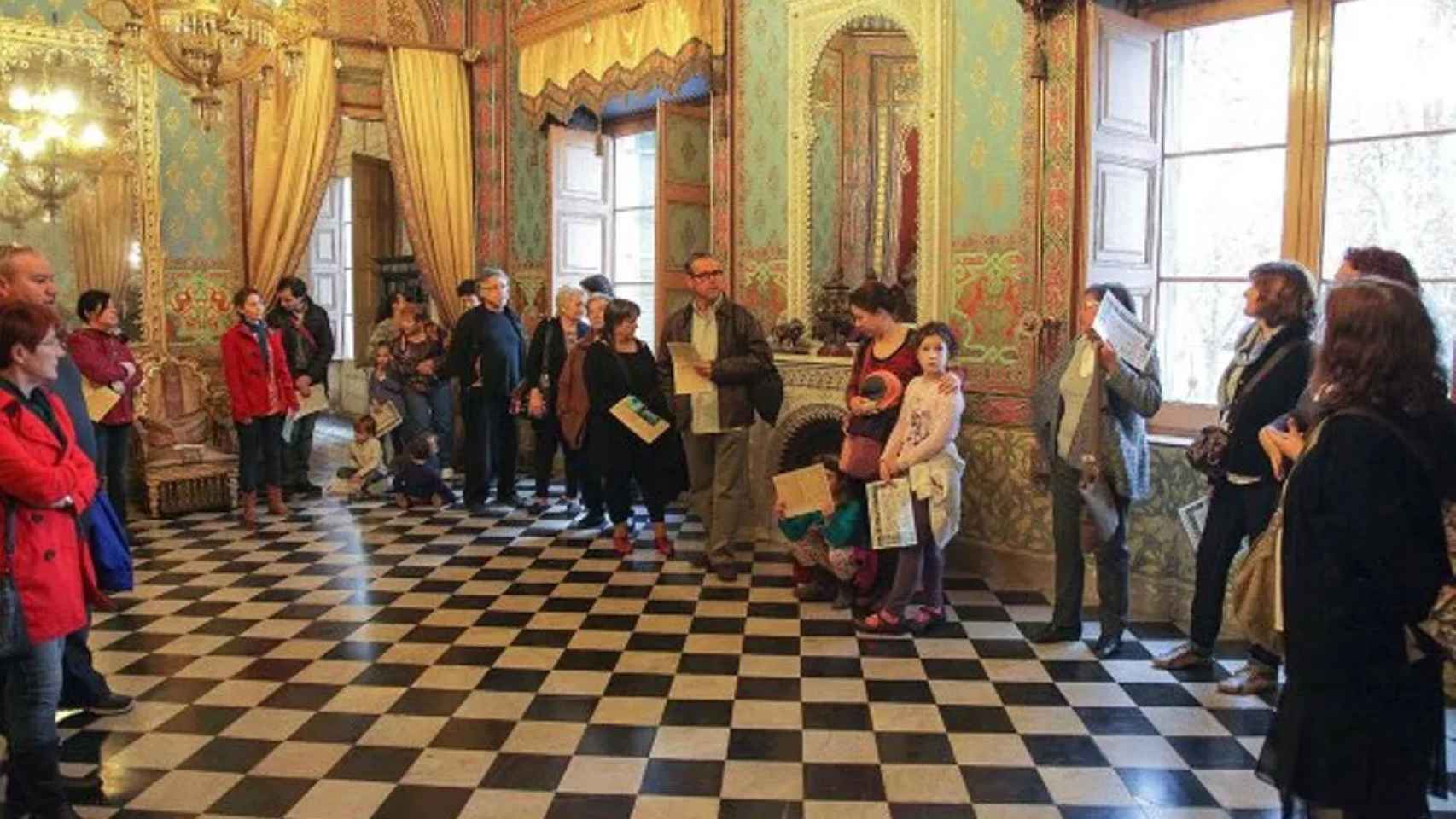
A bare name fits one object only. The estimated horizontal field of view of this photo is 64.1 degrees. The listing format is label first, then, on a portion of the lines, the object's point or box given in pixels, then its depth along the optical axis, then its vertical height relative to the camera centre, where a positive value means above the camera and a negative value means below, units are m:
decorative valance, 7.65 +1.83
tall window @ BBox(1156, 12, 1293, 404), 5.34 +0.60
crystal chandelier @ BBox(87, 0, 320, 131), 4.88 +1.18
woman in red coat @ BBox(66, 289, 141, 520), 6.16 -0.30
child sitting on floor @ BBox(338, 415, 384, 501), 8.39 -1.09
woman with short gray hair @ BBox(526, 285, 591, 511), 7.61 -0.28
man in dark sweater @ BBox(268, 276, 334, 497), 8.32 -0.29
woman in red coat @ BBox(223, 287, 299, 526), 7.41 -0.49
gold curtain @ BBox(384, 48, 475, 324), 9.26 +1.21
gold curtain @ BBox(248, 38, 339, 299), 8.65 +1.09
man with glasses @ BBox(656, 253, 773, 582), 6.00 -0.45
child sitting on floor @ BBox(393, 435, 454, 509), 7.96 -1.17
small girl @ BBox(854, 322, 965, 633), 4.97 -0.64
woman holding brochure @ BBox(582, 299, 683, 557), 6.36 -0.60
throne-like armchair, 7.73 -0.91
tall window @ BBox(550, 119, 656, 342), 9.41 +0.82
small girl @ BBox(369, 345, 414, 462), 8.23 -0.54
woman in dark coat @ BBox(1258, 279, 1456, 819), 2.31 -0.50
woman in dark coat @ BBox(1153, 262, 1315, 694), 4.19 -0.39
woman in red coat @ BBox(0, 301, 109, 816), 3.01 -0.60
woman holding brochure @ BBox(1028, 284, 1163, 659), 4.66 -0.55
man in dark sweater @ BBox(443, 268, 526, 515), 7.82 -0.43
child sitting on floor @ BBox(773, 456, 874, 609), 5.32 -1.12
